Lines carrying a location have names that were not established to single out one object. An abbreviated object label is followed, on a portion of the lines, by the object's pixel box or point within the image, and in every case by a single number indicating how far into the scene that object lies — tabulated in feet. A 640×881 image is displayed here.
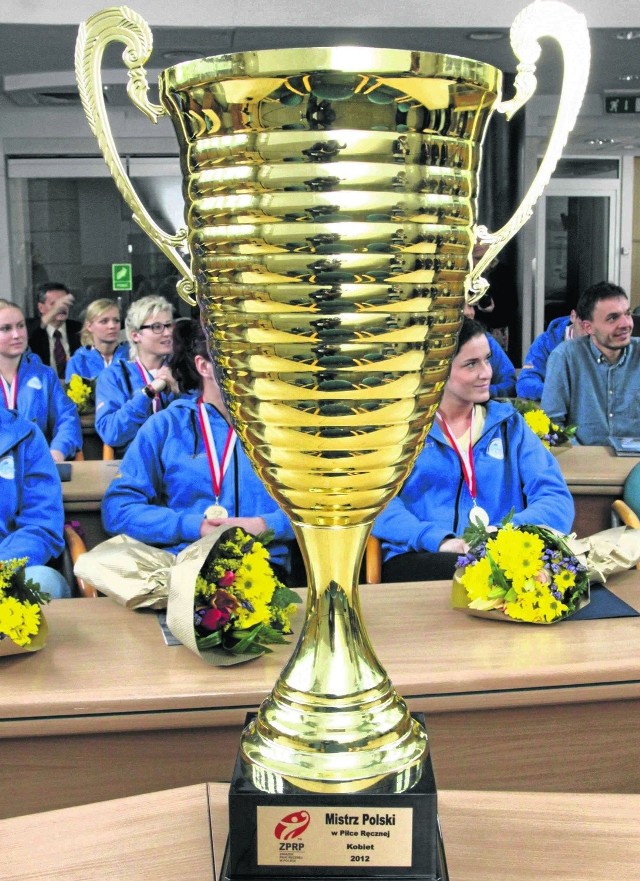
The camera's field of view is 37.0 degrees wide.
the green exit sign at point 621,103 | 29.94
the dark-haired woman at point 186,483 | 9.73
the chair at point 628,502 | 10.06
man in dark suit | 25.70
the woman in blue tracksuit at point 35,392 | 16.99
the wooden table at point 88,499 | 10.75
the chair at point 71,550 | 9.50
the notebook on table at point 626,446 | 13.03
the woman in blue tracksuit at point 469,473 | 9.84
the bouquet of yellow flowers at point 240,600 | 5.35
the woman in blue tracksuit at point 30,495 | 9.16
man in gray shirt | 16.62
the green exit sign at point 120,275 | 32.35
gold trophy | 2.35
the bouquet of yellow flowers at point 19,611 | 5.39
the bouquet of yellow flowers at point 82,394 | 20.24
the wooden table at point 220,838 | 3.01
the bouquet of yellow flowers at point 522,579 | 5.94
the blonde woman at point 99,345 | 22.34
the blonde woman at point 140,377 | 16.58
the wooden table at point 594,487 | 11.46
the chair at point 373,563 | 9.43
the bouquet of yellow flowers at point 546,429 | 12.82
